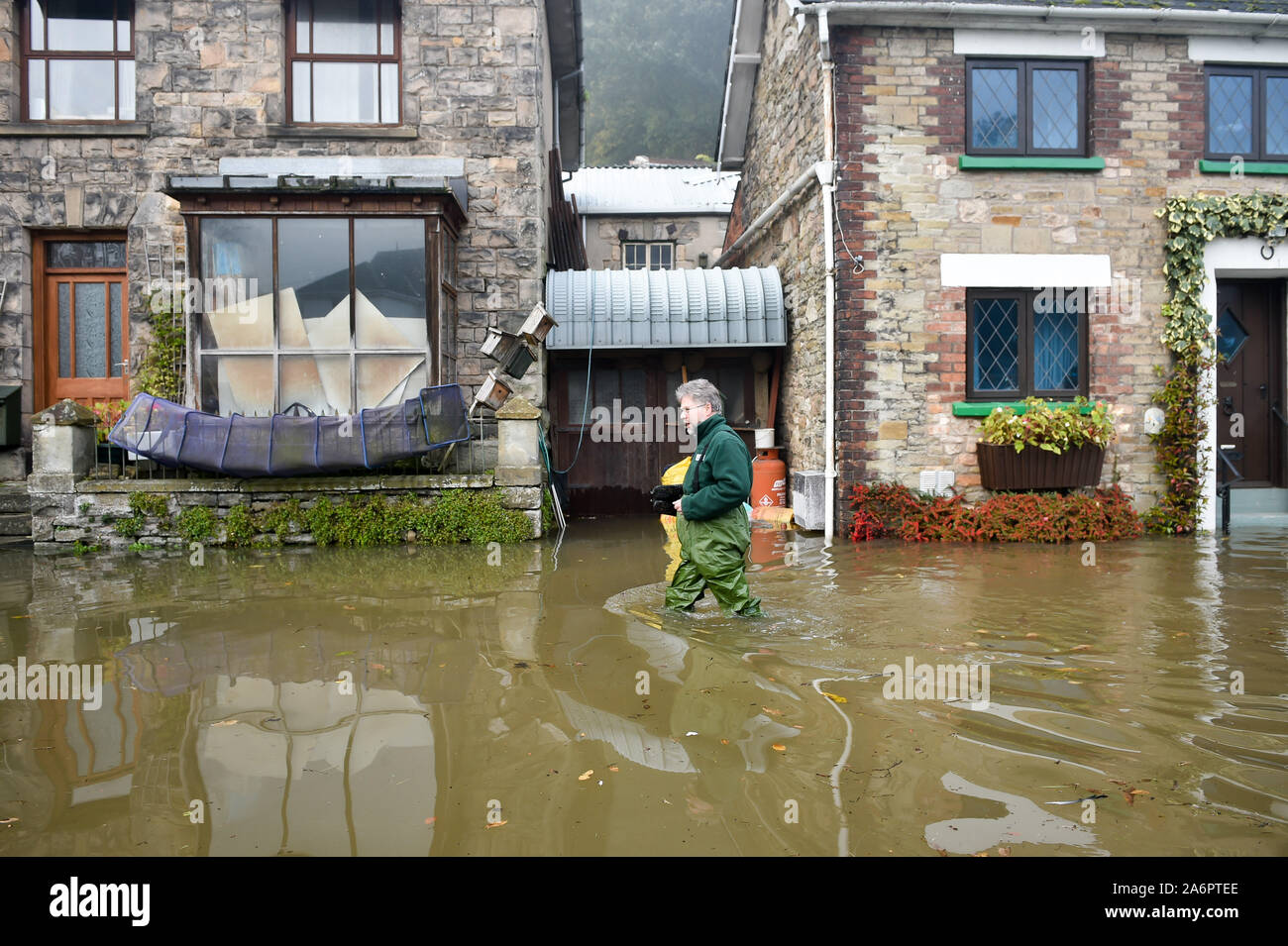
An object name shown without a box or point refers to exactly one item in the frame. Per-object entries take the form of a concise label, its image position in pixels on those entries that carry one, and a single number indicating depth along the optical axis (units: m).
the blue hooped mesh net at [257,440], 8.84
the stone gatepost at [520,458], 9.43
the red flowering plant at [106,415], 9.95
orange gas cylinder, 11.09
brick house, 9.59
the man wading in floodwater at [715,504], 5.33
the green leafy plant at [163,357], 10.21
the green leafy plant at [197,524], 8.95
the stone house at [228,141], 10.41
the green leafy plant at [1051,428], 9.21
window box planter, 9.36
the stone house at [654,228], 21.67
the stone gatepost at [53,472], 8.91
